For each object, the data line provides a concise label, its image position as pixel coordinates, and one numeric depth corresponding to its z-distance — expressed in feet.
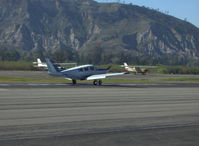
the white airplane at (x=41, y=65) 322.06
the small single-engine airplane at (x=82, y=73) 162.20
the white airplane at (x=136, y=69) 333.01
